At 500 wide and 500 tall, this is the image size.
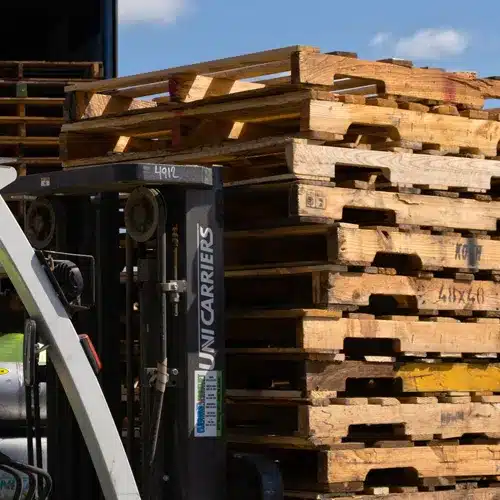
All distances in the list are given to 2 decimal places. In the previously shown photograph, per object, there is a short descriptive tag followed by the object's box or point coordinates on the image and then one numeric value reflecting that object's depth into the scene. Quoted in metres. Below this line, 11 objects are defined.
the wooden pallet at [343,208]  8.44
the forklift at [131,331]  7.09
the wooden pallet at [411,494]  8.41
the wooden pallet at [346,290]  8.53
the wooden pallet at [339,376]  8.46
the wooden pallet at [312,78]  8.71
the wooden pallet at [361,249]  8.58
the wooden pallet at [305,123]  8.69
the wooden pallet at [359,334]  8.45
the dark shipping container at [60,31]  17.18
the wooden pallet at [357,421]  8.37
